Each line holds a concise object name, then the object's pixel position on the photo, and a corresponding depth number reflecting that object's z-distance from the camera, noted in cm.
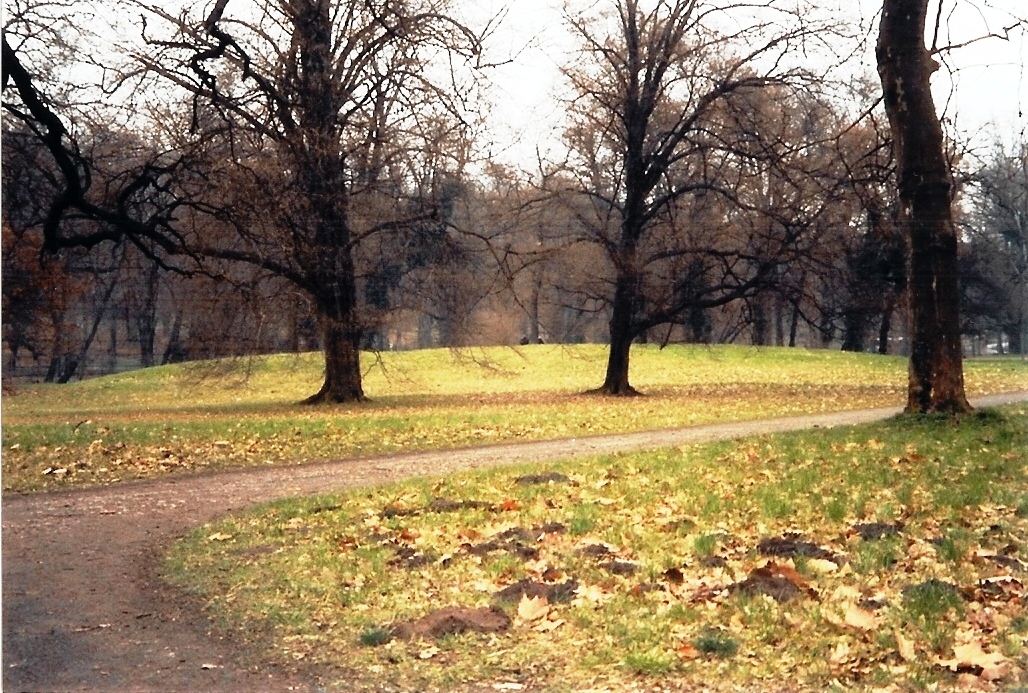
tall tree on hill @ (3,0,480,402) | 1730
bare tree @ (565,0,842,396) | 2733
